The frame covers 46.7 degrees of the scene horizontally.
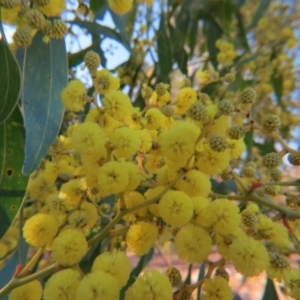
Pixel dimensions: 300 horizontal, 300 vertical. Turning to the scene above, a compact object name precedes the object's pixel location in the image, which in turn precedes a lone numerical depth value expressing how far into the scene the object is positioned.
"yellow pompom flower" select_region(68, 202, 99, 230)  0.10
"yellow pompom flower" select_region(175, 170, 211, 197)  0.10
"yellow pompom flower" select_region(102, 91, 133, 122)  0.11
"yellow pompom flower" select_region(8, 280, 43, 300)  0.10
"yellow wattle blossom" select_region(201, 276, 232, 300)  0.10
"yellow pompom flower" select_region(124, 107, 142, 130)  0.12
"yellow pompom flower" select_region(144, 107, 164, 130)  0.12
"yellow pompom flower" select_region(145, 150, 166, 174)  0.12
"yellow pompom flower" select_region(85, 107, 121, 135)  0.11
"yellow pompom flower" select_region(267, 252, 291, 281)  0.10
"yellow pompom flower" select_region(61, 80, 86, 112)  0.11
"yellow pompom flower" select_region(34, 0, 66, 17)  0.12
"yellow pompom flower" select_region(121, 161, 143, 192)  0.10
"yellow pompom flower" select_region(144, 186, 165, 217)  0.10
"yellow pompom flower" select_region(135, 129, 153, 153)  0.11
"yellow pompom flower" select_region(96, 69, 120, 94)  0.12
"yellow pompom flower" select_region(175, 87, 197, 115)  0.14
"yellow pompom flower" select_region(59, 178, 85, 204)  0.11
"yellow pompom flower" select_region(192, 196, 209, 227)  0.10
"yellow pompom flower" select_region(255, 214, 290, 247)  0.11
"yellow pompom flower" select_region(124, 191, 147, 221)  0.11
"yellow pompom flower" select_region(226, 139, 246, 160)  0.12
